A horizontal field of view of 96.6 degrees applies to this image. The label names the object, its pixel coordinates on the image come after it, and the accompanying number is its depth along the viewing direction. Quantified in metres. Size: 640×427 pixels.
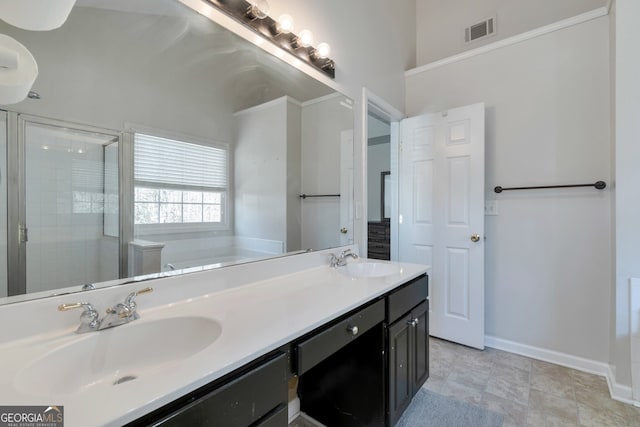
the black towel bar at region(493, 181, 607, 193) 1.90
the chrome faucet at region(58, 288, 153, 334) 0.79
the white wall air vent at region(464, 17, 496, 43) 2.57
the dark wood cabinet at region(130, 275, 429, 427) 0.62
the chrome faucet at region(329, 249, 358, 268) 1.78
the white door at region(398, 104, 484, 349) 2.27
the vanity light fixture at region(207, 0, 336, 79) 1.25
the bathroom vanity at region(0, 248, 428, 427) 0.56
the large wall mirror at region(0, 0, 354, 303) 0.81
